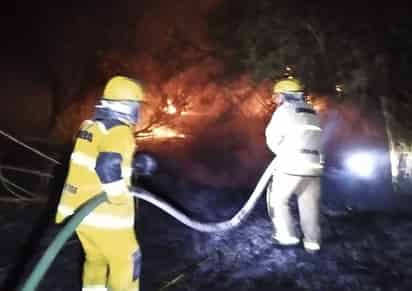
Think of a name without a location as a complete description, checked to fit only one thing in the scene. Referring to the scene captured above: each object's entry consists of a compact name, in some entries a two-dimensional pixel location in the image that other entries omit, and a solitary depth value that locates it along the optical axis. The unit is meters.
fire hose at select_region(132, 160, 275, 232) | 4.97
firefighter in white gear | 5.57
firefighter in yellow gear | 3.69
